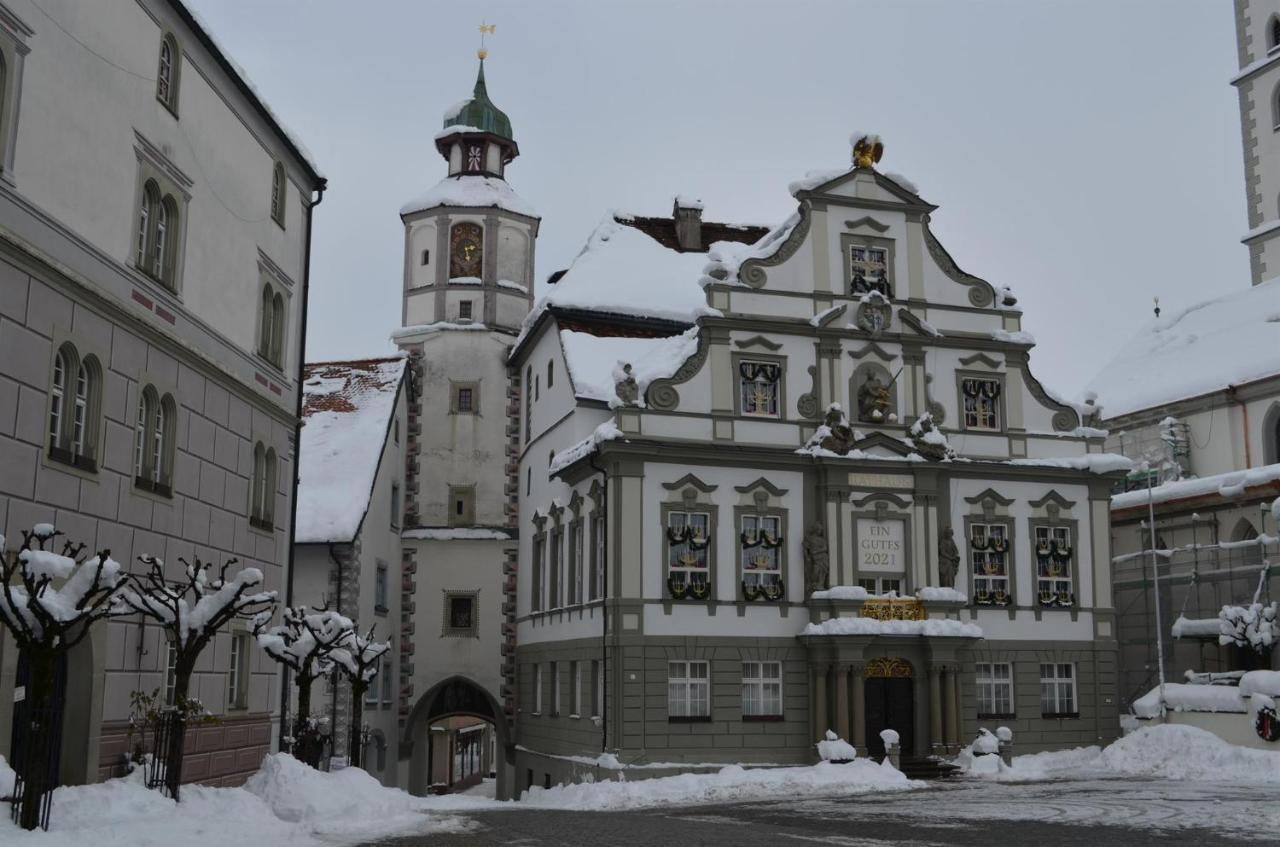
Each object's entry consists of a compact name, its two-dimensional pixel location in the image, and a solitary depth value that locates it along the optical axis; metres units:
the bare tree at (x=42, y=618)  14.06
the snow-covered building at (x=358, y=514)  39.38
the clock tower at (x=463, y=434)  44.31
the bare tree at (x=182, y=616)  18.27
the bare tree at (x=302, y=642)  24.73
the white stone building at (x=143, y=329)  16.86
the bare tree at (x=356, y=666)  28.22
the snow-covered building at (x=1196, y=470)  40.41
